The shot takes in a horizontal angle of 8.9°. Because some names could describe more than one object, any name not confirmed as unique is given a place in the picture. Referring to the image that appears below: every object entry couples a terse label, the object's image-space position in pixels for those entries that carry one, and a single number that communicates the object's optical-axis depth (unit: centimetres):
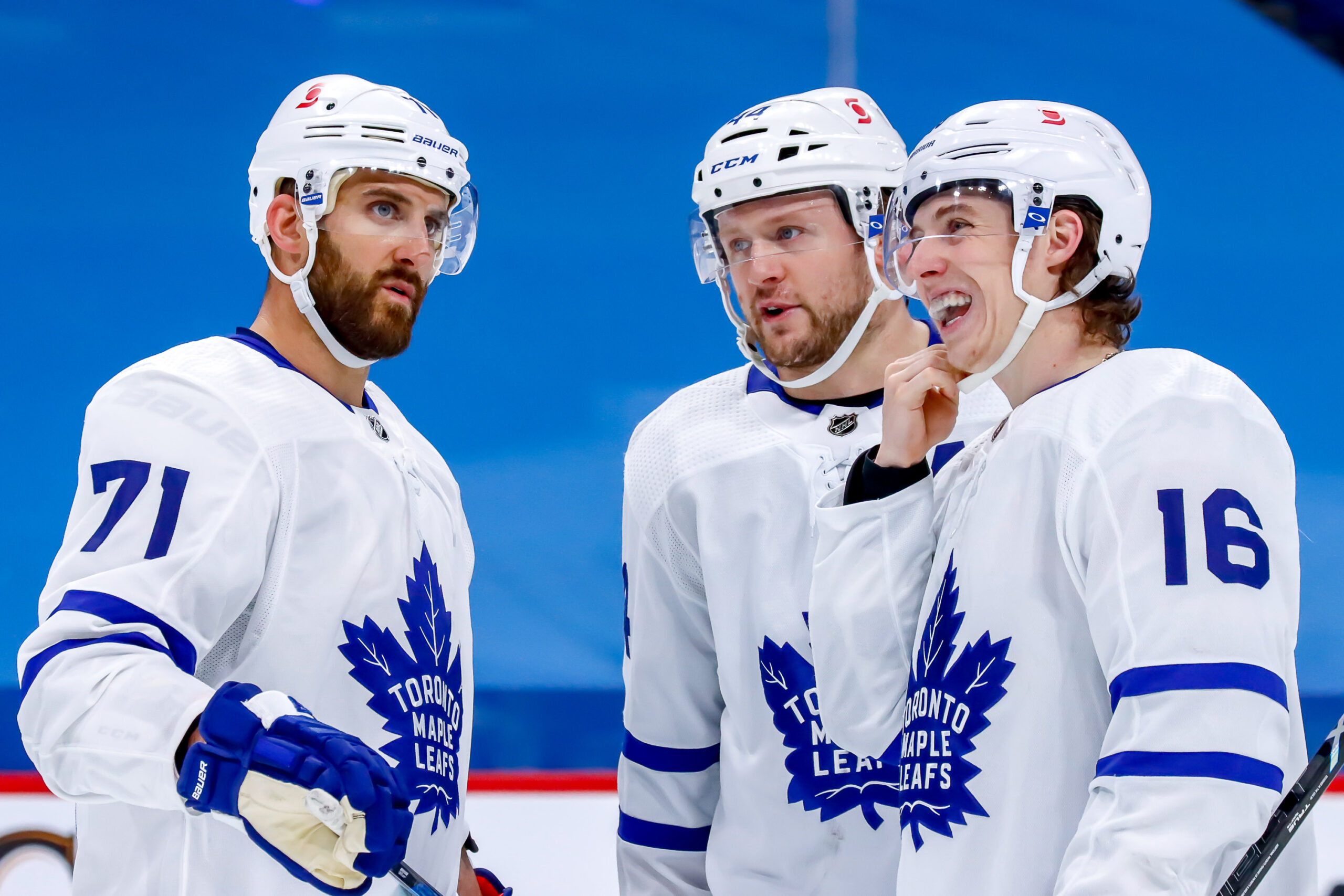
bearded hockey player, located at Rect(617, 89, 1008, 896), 995
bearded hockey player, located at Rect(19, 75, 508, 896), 950
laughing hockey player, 931
